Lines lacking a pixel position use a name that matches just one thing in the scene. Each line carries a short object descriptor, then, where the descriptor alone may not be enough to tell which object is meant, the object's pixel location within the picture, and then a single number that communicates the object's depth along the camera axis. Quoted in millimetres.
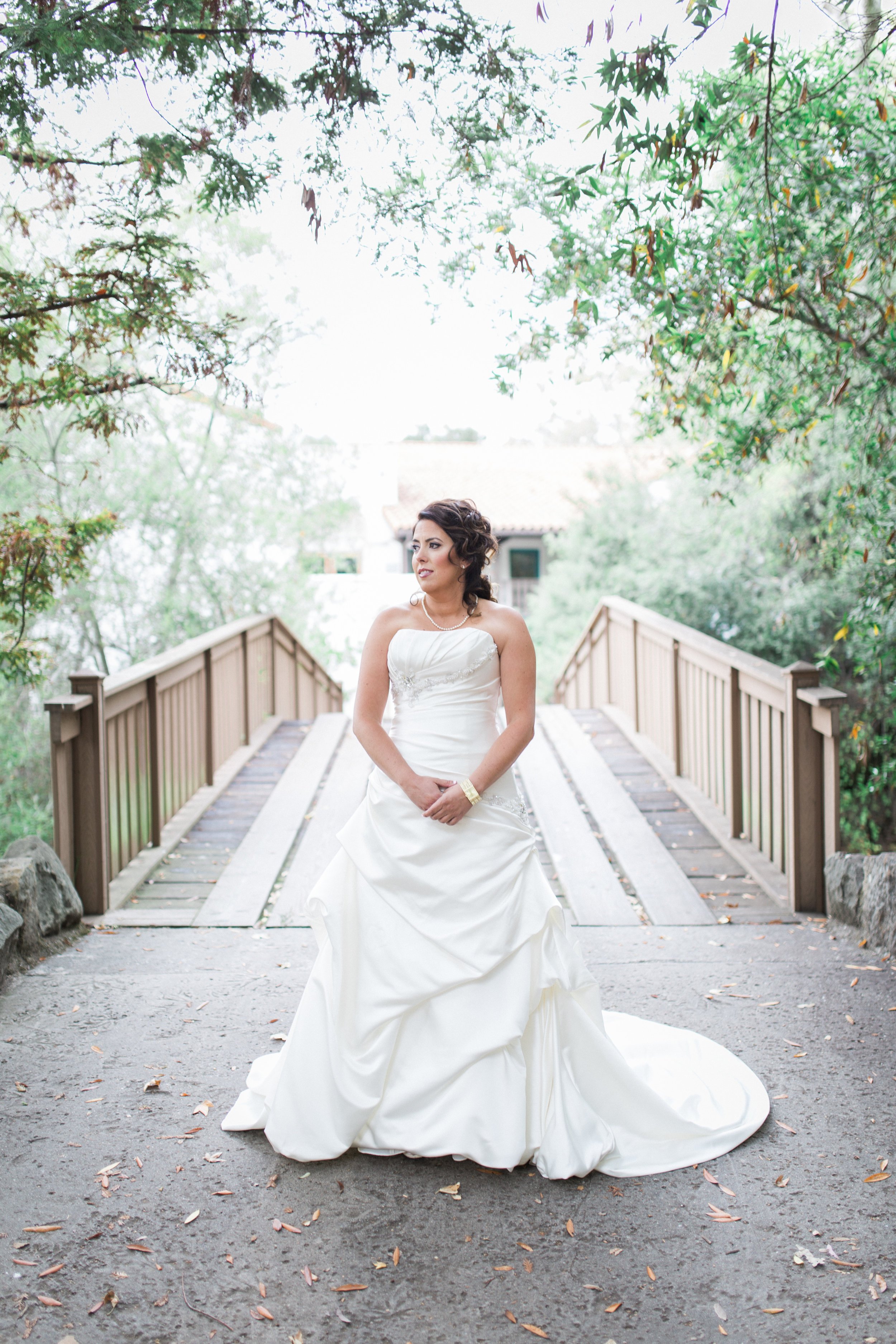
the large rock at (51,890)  4629
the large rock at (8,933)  4137
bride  2854
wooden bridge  5133
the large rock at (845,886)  4816
